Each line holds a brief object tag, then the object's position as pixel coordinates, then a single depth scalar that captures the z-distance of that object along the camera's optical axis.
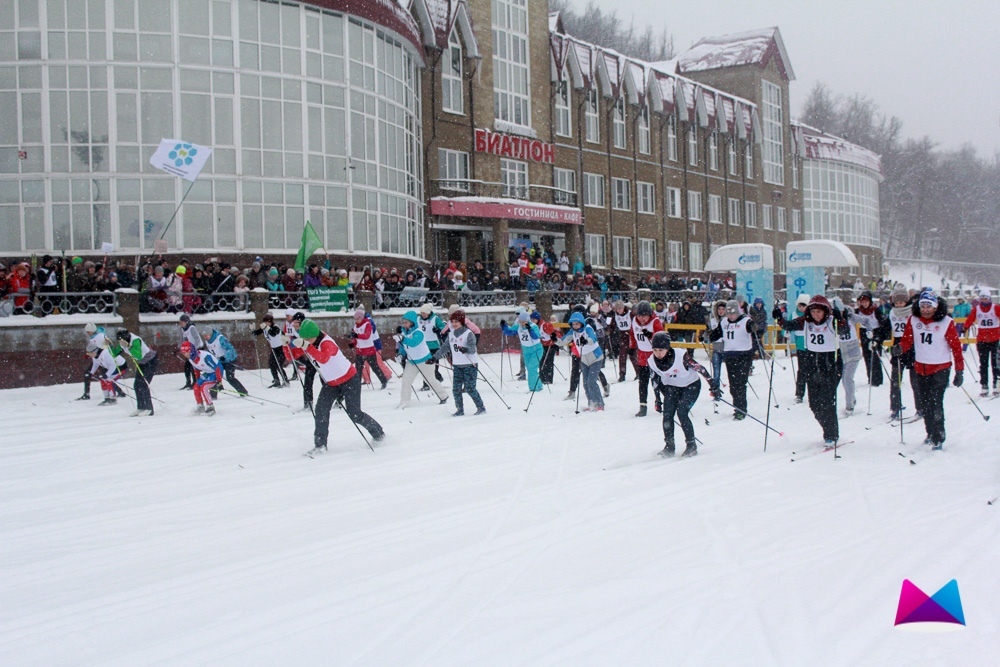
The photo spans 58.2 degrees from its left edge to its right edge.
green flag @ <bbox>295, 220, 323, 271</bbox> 21.55
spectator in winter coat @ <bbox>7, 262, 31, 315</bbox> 18.38
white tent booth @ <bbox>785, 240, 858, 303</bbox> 25.75
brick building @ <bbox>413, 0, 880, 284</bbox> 33.38
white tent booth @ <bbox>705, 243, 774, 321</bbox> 26.11
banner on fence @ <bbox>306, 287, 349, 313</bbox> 21.03
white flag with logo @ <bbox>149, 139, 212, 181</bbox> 20.03
